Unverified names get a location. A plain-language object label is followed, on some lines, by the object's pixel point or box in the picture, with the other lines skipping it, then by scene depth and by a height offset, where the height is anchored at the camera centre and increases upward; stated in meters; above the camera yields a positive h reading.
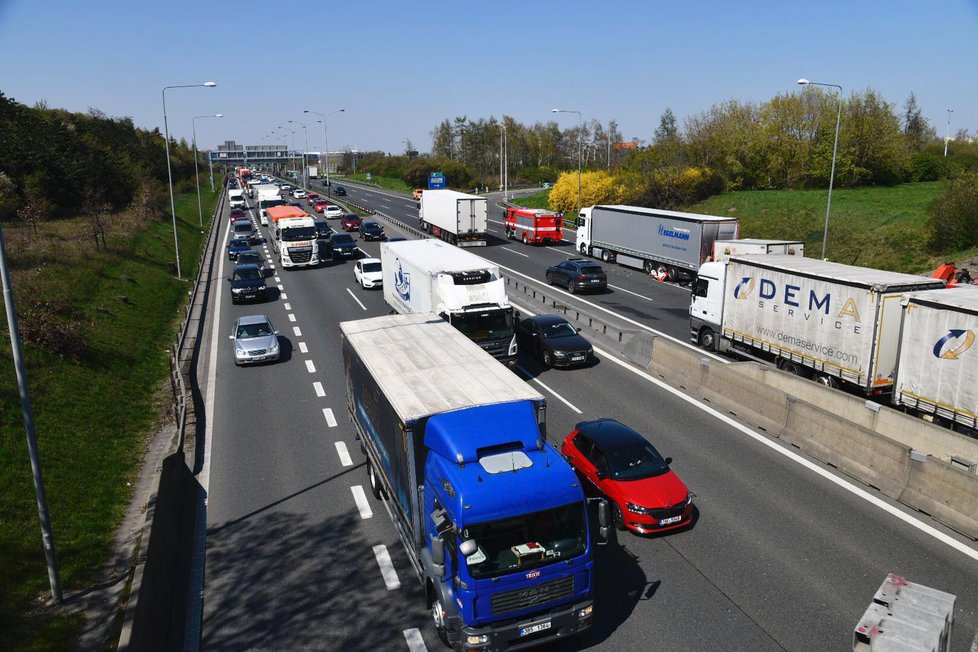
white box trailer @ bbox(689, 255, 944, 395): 17.55 -3.60
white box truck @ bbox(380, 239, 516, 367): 21.03 -3.42
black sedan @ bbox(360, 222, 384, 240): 55.72 -3.30
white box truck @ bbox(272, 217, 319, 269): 43.16 -3.33
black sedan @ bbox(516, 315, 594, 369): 22.67 -5.14
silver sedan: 23.59 -5.27
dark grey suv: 35.66 -4.48
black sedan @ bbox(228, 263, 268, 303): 33.53 -4.68
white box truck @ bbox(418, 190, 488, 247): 48.56 -1.95
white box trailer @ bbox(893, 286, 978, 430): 14.86 -3.73
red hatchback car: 12.32 -5.46
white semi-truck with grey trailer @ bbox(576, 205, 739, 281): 35.94 -2.68
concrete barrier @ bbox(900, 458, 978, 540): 12.12 -5.57
